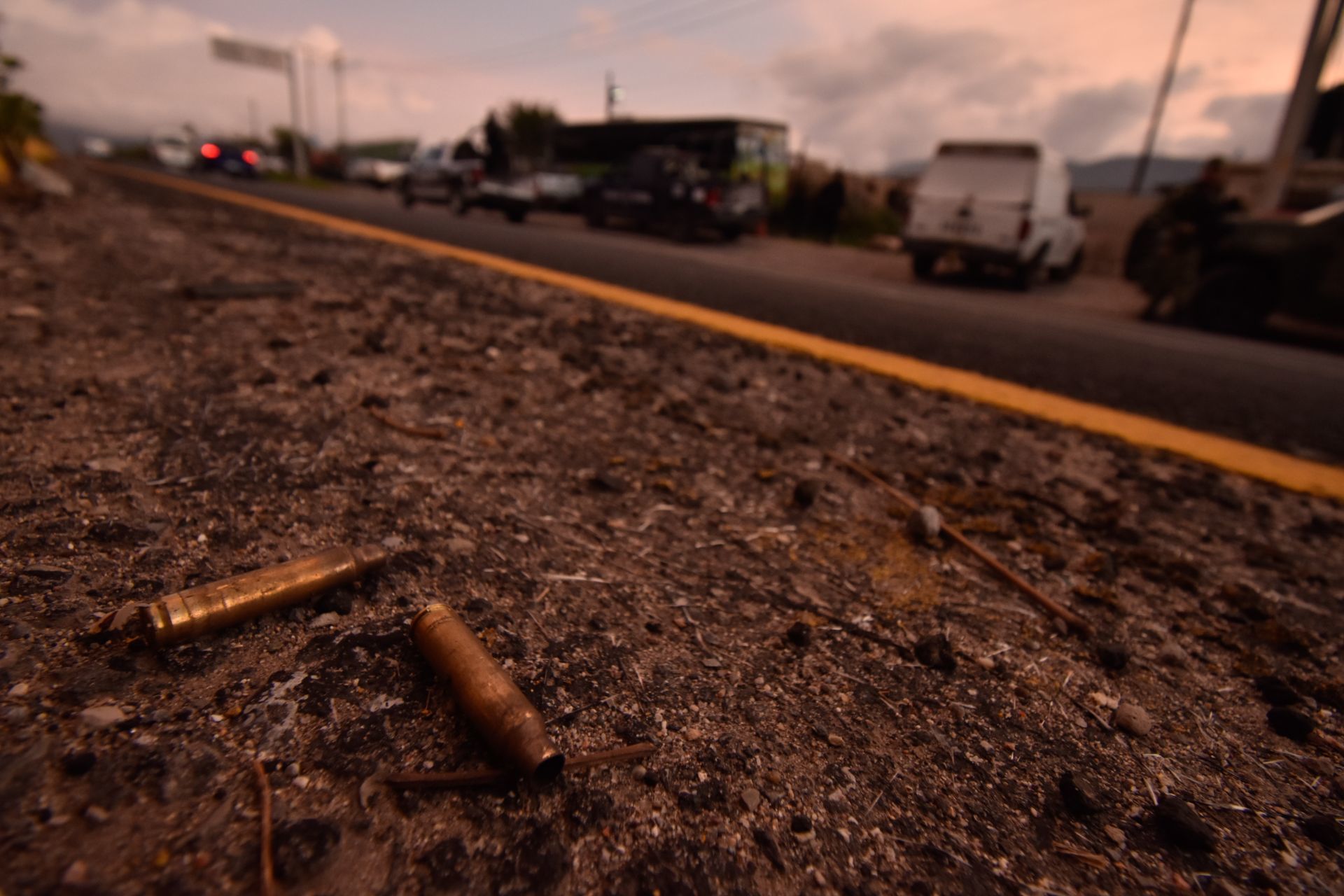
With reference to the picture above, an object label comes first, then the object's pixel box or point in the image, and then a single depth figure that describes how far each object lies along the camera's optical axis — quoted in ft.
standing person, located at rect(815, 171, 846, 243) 37.45
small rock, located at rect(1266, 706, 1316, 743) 0.60
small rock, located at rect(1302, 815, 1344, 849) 0.51
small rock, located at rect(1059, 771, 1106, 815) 0.52
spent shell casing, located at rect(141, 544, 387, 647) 0.53
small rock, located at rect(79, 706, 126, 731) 0.47
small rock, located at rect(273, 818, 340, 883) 0.42
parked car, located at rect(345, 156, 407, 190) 72.89
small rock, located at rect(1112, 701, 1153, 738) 0.59
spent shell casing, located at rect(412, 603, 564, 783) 0.48
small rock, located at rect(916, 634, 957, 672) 0.64
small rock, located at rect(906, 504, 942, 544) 0.84
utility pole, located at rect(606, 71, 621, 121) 76.13
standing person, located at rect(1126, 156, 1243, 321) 15.71
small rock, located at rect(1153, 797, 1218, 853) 0.50
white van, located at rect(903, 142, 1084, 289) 19.21
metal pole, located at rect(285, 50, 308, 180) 78.79
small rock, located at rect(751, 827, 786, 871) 0.46
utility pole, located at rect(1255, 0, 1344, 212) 26.27
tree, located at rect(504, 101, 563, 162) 80.34
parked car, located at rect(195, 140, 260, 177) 56.26
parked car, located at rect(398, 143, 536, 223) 32.26
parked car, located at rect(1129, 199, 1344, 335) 13.68
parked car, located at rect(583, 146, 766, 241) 28.41
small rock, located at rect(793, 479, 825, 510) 0.90
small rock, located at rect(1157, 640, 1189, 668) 0.67
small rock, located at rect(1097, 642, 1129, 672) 0.66
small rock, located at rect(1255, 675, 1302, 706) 0.64
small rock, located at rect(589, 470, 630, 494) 0.89
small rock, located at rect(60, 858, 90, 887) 0.39
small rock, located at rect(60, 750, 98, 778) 0.44
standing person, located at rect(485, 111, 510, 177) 37.73
